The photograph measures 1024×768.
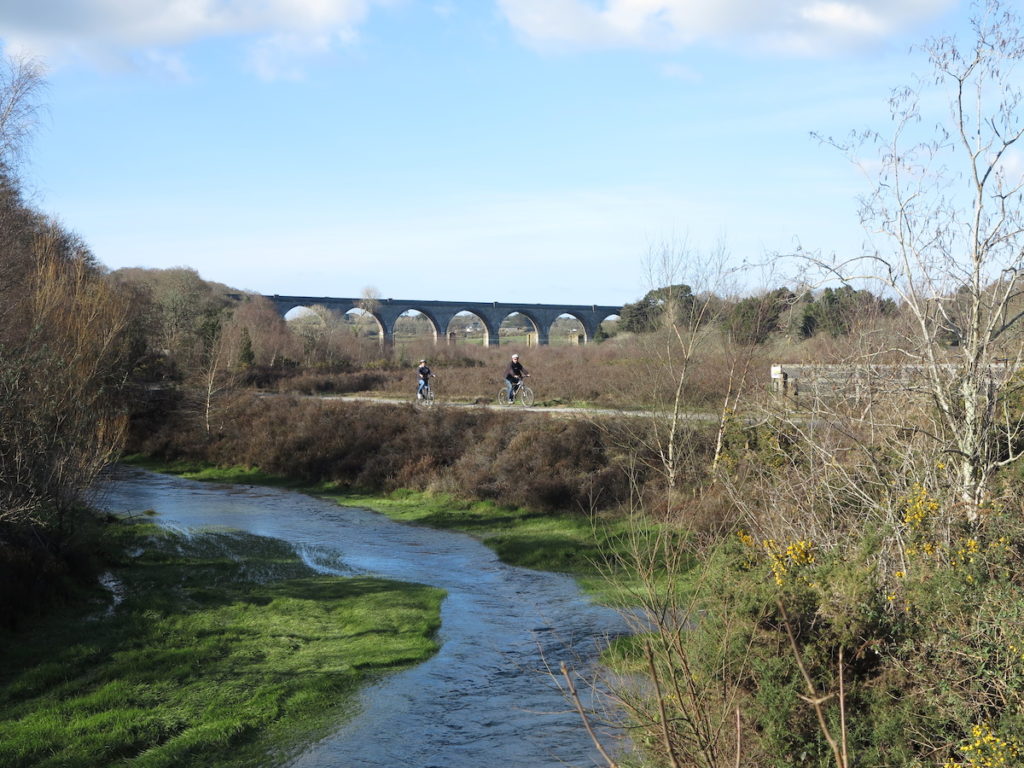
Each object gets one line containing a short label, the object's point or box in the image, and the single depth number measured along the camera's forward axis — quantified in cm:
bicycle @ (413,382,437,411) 3496
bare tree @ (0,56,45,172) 1861
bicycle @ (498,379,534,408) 3344
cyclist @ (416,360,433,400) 3541
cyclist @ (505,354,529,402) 3266
